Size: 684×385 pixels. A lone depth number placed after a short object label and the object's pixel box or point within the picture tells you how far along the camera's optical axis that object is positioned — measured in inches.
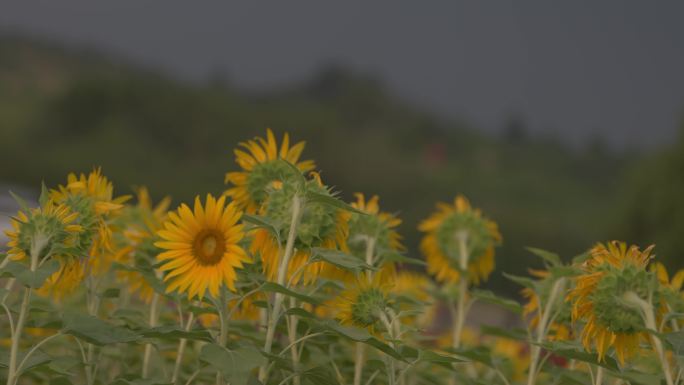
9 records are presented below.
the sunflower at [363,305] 169.3
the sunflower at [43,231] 146.2
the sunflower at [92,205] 160.6
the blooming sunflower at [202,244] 142.5
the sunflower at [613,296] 150.8
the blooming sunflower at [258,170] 185.3
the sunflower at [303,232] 153.3
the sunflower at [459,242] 246.8
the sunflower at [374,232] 199.6
